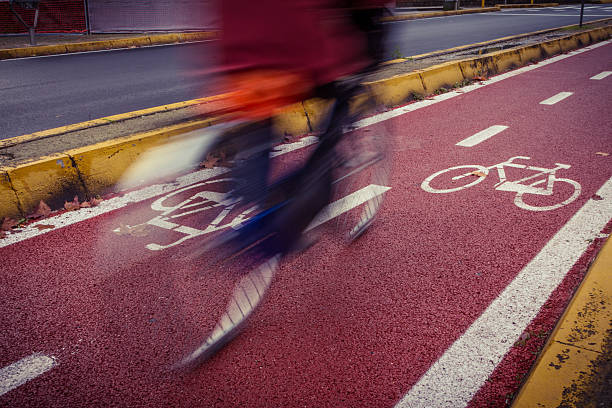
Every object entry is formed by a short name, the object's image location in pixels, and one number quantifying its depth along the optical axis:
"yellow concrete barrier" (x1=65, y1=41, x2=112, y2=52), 14.65
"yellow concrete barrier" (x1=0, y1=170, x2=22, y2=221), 3.78
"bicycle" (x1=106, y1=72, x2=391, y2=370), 2.61
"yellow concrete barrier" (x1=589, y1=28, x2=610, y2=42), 14.34
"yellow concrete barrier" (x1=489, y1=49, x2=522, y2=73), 9.84
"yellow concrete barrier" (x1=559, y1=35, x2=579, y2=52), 12.43
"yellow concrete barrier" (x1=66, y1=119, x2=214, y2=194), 4.26
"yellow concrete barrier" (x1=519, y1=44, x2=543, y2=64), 10.71
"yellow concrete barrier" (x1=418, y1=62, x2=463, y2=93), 8.13
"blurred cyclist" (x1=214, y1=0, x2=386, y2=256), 2.27
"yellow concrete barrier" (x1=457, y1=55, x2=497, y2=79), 9.06
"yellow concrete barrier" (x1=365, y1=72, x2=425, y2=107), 7.16
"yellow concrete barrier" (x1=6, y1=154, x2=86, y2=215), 3.90
